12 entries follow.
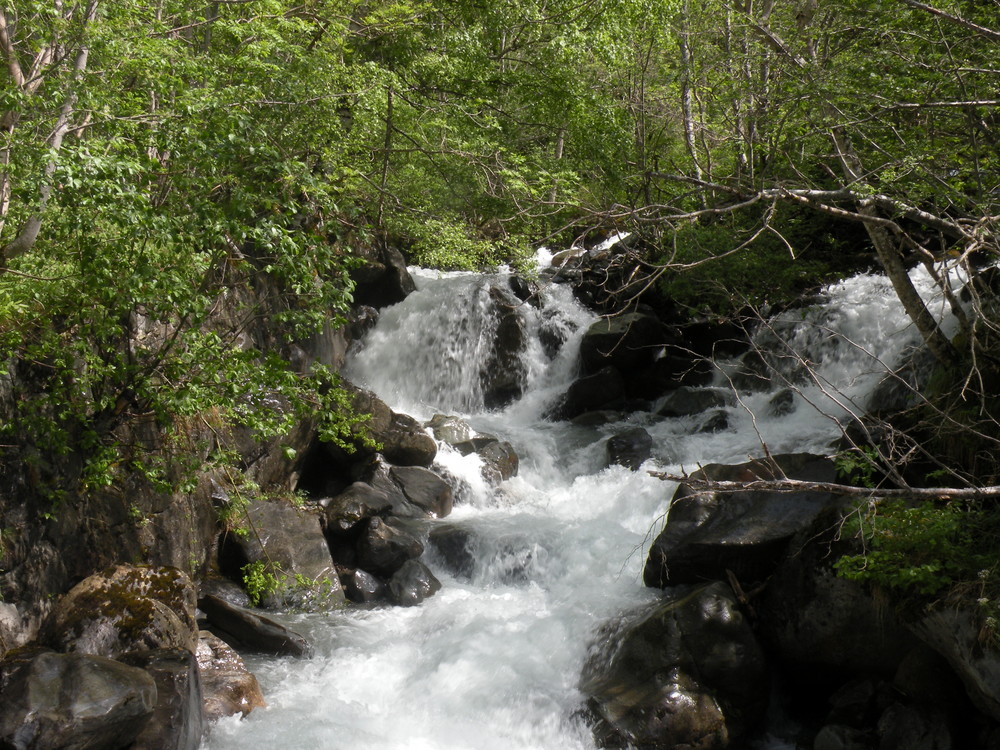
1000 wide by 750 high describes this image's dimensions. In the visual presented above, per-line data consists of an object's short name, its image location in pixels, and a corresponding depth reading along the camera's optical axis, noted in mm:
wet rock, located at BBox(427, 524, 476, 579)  8992
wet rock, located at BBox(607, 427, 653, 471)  11422
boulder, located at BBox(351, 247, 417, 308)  14656
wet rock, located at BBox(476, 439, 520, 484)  11523
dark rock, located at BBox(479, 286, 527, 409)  14711
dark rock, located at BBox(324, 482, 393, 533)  9320
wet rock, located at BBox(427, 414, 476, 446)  12211
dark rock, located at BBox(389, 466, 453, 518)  10414
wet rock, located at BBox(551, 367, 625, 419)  13984
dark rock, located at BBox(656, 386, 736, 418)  12648
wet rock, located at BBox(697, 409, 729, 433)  11922
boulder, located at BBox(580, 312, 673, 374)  14148
